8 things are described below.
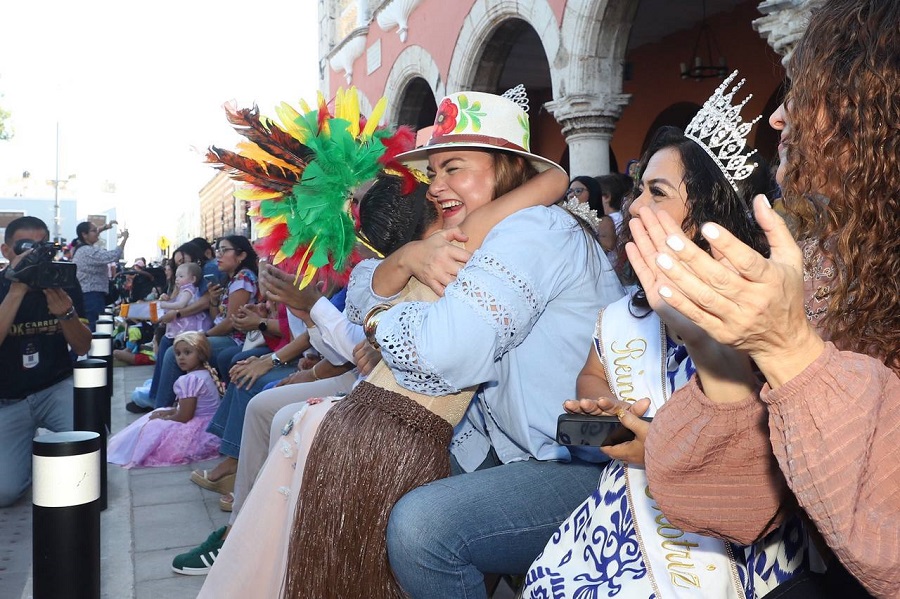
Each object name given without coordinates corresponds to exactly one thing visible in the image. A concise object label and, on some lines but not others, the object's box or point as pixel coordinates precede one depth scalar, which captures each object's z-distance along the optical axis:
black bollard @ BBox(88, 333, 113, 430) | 6.17
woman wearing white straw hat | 1.97
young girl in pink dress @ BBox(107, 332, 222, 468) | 5.97
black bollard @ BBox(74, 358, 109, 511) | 4.52
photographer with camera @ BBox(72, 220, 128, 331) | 10.45
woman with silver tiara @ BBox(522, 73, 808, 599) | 1.57
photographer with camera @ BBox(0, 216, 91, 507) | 4.84
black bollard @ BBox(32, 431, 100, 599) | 2.36
